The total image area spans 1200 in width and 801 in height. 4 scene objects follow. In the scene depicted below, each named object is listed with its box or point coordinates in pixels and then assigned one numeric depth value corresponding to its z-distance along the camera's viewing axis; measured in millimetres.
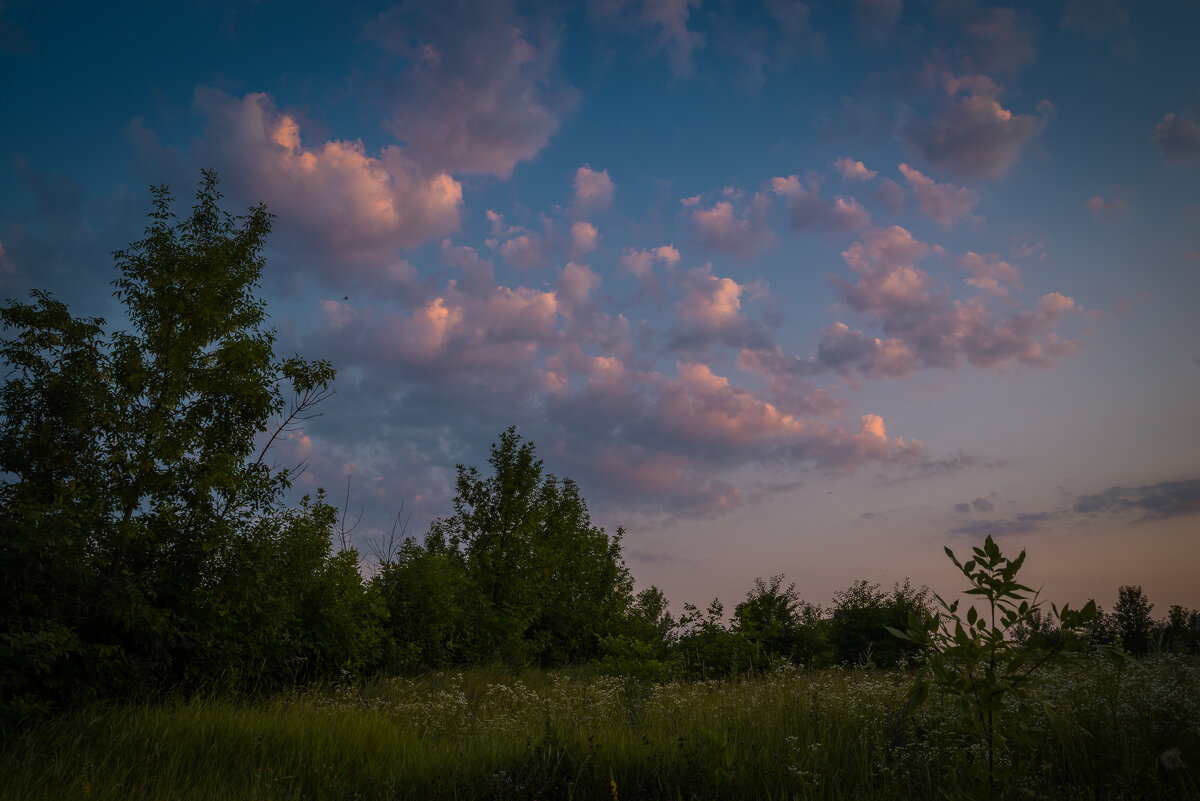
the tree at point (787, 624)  15227
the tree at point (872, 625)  15734
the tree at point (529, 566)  18250
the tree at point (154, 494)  7996
